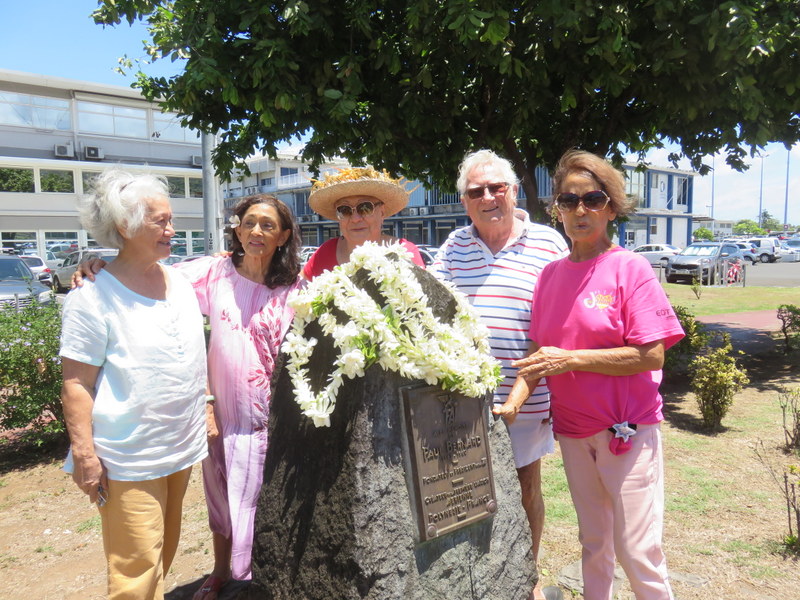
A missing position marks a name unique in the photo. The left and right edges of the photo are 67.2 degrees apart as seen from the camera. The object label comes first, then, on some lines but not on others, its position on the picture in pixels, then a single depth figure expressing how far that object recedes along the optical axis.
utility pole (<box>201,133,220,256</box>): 9.53
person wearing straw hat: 3.24
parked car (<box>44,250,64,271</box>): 26.88
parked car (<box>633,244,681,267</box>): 31.35
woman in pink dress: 2.70
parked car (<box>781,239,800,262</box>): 37.69
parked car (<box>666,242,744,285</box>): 21.05
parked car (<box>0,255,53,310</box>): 11.30
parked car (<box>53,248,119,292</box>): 21.23
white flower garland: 2.16
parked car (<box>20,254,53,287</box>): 15.28
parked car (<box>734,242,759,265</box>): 35.53
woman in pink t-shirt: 2.33
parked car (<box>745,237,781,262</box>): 36.94
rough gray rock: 2.14
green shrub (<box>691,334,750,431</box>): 5.46
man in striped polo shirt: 2.75
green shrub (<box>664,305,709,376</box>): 6.93
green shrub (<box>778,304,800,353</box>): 8.20
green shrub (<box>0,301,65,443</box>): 5.01
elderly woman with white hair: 2.21
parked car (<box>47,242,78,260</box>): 30.00
